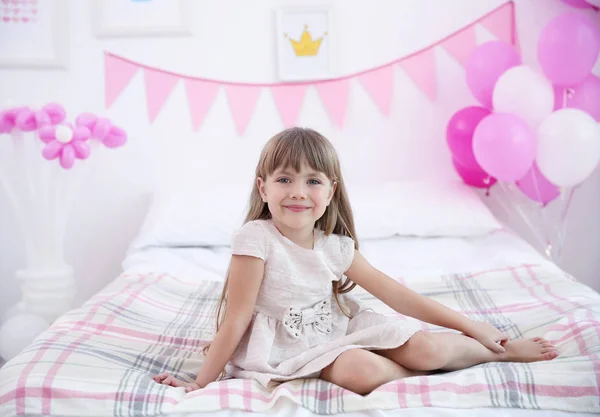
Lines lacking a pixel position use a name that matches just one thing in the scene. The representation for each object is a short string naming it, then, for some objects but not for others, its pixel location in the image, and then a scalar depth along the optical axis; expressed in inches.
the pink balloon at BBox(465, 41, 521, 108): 99.7
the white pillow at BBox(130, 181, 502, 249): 96.2
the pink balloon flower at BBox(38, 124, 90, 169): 90.7
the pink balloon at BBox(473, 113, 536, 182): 89.4
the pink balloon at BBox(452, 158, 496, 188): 106.5
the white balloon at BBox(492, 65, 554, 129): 92.6
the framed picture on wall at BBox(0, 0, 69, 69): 110.2
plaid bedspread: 46.5
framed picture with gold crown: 111.8
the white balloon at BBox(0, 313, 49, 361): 92.4
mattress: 87.4
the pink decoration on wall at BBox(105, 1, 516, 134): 112.5
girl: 51.9
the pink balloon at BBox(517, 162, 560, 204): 100.6
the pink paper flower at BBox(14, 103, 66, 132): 90.4
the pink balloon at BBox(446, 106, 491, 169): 102.3
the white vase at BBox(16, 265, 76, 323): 95.7
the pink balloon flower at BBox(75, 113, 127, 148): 94.8
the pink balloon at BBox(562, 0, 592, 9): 106.5
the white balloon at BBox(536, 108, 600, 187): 88.6
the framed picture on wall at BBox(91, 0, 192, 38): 111.1
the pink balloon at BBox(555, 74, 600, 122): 97.0
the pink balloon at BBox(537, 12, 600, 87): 91.7
